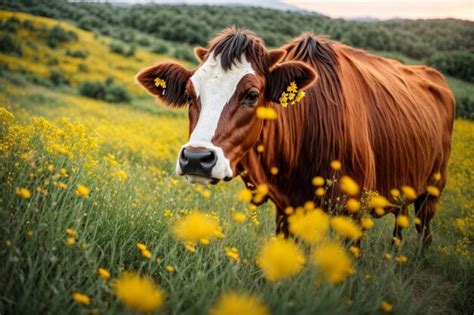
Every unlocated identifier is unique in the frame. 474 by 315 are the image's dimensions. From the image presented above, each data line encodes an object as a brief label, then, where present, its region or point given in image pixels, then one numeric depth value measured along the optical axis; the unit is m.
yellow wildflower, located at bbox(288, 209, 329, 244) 1.69
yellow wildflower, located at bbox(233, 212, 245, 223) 1.97
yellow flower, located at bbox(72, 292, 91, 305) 1.37
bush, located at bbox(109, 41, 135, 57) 21.30
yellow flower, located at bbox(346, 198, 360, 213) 2.06
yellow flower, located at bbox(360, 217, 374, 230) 2.12
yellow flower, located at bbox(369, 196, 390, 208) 2.11
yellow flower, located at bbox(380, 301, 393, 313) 1.58
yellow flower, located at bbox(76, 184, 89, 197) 1.83
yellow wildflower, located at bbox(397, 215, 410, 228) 1.86
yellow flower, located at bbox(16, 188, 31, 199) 1.62
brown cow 2.64
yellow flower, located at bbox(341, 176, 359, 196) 2.13
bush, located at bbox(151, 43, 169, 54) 23.81
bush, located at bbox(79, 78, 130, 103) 16.84
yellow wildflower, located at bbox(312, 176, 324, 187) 2.46
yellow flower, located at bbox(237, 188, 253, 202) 2.18
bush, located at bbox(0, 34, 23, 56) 12.73
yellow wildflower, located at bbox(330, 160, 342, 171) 2.61
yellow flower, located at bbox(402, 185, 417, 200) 2.13
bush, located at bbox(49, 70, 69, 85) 16.81
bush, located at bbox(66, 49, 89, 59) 18.81
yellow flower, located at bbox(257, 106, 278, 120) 2.39
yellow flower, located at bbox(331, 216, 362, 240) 1.73
